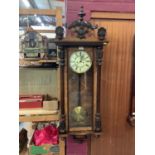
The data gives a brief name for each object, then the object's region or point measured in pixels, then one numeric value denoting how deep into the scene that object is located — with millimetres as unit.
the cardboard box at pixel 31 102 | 1456
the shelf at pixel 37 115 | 1374
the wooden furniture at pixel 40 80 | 1511
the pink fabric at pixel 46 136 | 1472
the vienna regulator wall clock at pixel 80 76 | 1317
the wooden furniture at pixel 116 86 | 1515
